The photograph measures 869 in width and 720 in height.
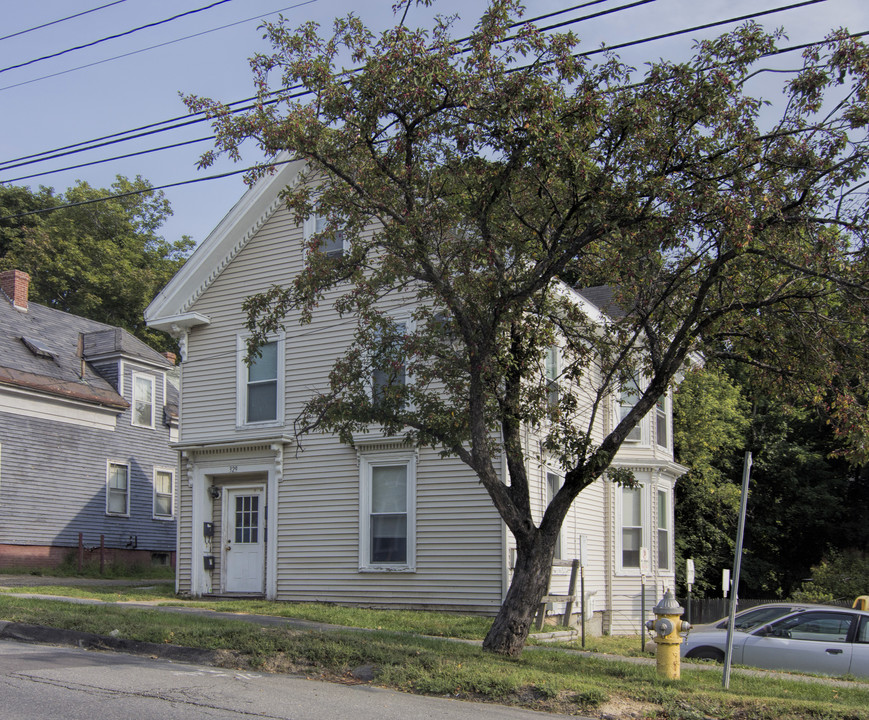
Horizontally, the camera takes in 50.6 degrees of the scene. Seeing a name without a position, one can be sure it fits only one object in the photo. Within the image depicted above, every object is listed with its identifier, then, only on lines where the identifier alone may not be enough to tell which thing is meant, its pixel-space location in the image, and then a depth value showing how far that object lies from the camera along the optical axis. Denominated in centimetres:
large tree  1049
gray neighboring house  2509
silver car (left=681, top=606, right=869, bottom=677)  1227
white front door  1894
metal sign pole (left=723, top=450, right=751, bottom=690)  868
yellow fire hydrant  995
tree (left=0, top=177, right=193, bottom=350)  4112
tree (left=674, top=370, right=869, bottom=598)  3066
